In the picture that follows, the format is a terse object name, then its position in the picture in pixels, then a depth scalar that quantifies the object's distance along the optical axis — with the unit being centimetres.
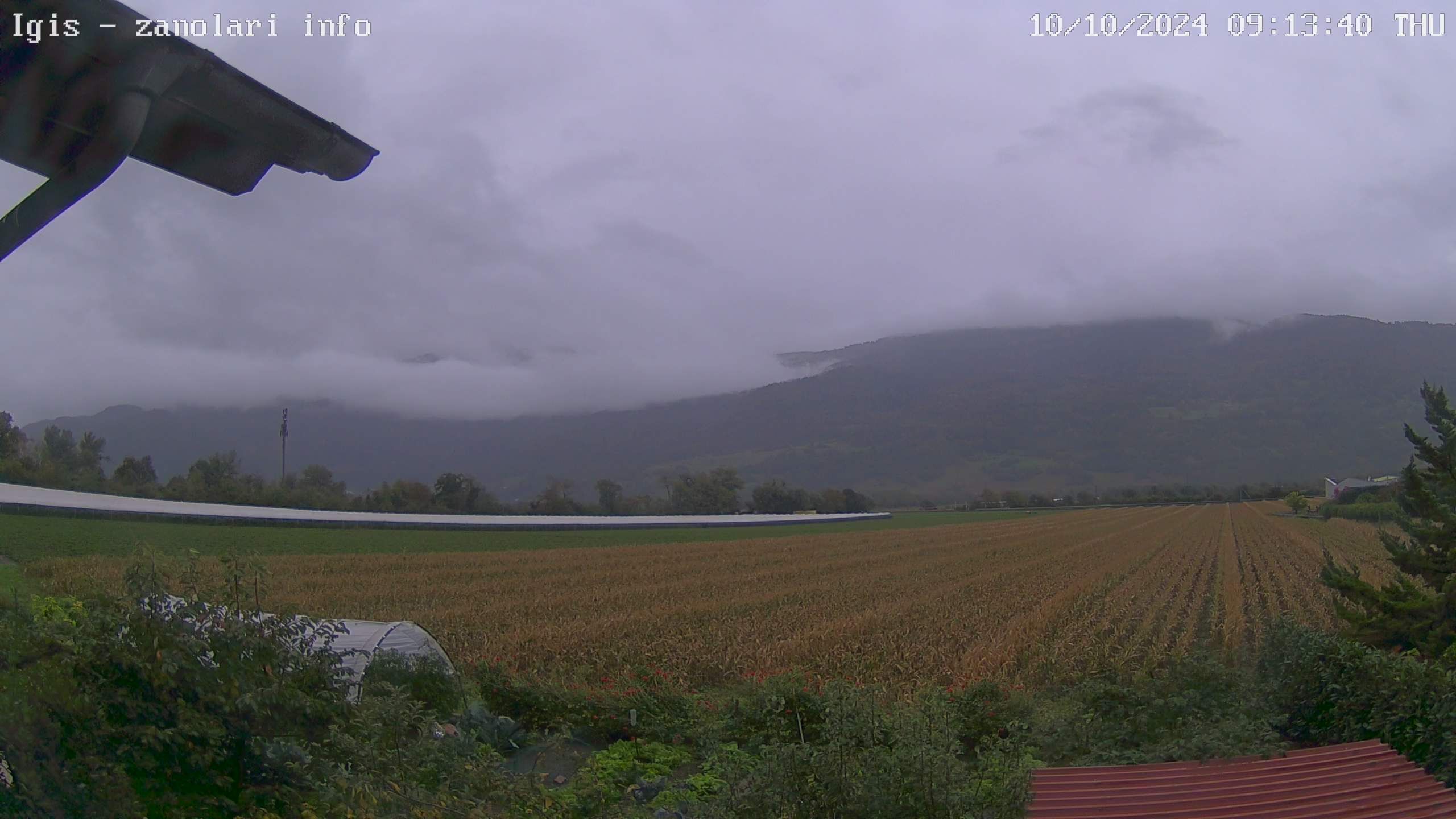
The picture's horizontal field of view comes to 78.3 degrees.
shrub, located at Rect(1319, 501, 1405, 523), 4875
